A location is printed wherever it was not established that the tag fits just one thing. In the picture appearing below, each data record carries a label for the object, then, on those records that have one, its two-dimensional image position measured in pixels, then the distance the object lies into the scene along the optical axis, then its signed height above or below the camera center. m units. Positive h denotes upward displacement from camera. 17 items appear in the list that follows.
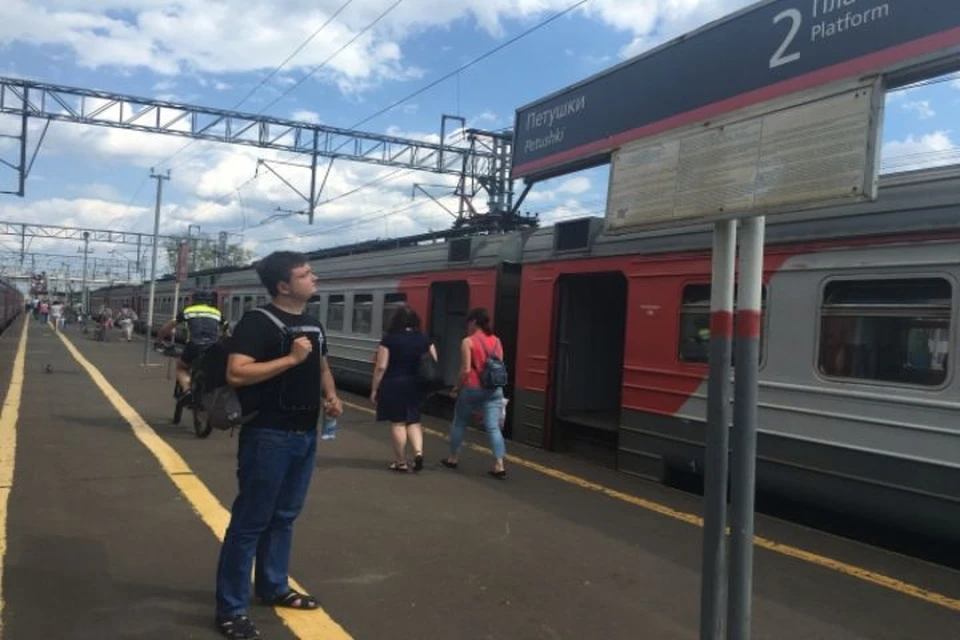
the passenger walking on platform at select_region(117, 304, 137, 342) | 32.62 -0.23
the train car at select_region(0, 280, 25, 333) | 39.60 +0.39
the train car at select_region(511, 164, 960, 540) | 5.39 +0.02
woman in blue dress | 7.66 -0.47
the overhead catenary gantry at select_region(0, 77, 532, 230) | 21.16 +5.56
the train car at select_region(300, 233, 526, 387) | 10.38 +0.65
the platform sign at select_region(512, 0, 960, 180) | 3.04 +1.40
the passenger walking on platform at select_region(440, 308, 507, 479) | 7.72 -0.46
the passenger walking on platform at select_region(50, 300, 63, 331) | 41.62 -0.11
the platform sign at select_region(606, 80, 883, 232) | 2.36 +0.60
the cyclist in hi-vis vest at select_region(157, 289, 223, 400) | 10.04 -0.12
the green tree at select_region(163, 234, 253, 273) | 64.59 +6.07
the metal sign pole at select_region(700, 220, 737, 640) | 2.72 -0.37
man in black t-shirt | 3.87 -0.42
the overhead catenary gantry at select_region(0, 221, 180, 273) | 57.37 +5.85
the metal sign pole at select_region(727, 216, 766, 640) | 2.62 -0.27
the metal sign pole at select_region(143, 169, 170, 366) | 23.76 +2.64
